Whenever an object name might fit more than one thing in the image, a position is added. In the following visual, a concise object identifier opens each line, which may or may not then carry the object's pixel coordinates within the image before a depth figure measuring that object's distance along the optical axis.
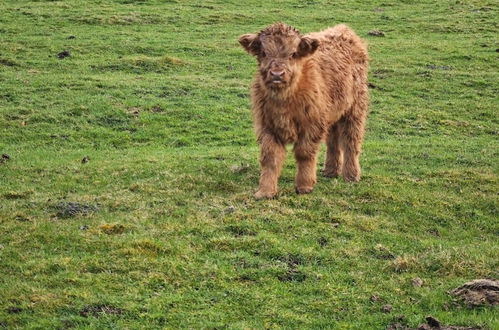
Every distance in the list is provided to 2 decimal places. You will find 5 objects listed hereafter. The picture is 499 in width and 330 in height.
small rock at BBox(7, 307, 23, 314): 6.84
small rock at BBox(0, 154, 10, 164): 13.77
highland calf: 9.89
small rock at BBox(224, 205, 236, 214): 9.72
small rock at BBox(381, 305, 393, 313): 7.07
